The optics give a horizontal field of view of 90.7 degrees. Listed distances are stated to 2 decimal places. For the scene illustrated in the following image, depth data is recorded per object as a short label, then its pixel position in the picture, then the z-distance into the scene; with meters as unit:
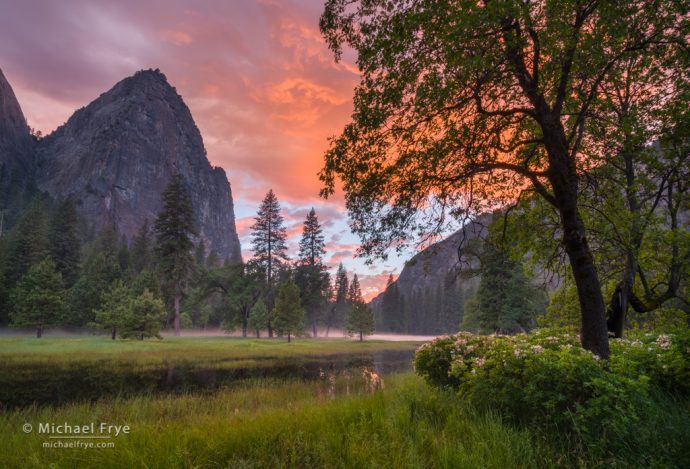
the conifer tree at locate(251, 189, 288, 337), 56.72
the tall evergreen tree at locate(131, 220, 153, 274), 70.50
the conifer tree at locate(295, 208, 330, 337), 61.69
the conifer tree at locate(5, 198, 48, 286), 49.38
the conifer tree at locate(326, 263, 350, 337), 101.81
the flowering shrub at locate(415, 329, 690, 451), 4.71
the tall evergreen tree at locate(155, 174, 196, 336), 45.06
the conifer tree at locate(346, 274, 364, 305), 105.55
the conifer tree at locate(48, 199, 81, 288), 53.72
